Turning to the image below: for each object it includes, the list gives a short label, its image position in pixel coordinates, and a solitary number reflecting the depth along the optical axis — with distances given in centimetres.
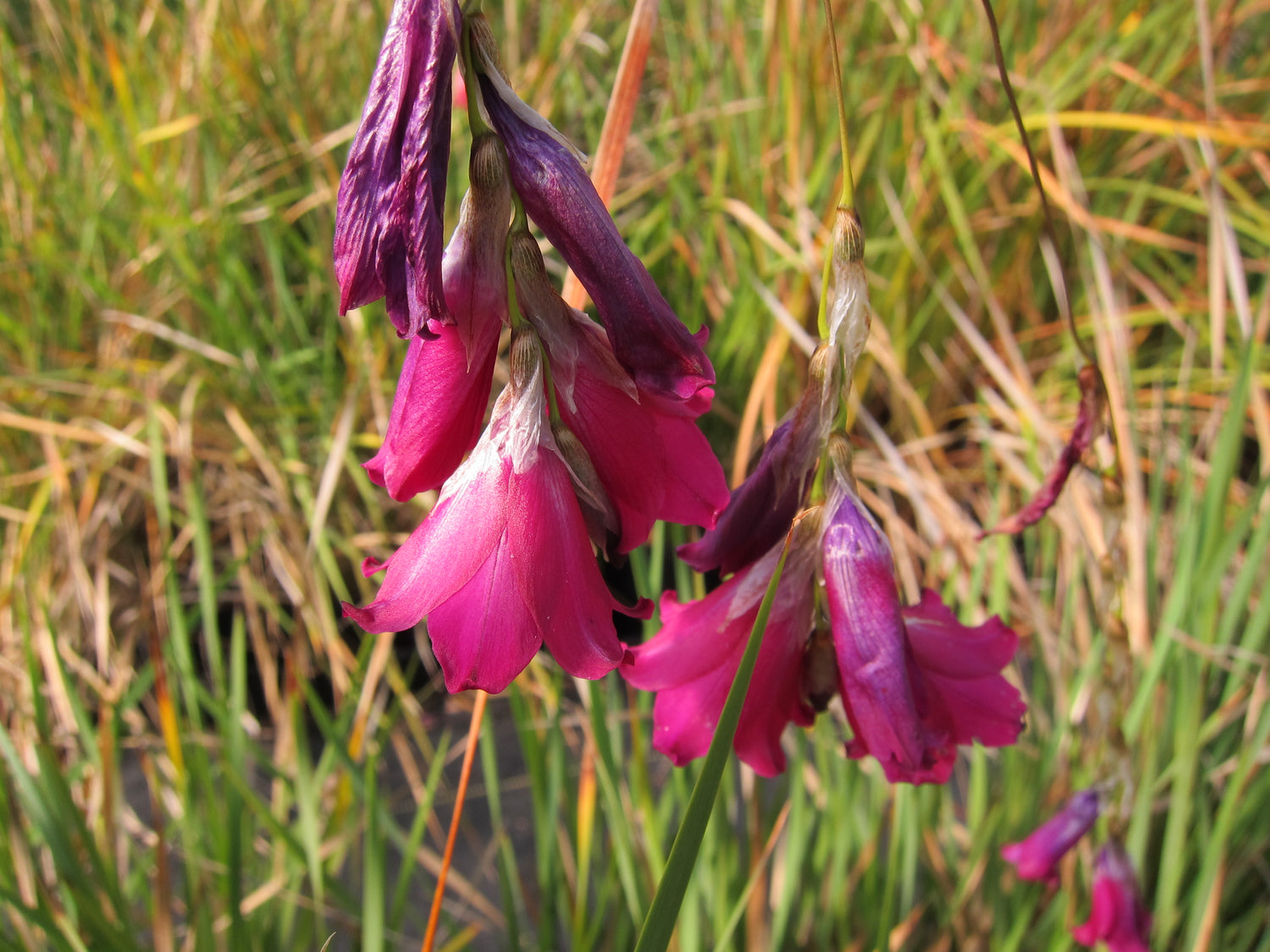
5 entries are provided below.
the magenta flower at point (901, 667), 28
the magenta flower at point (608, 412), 26
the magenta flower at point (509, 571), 25
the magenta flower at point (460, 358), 24
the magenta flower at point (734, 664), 31
